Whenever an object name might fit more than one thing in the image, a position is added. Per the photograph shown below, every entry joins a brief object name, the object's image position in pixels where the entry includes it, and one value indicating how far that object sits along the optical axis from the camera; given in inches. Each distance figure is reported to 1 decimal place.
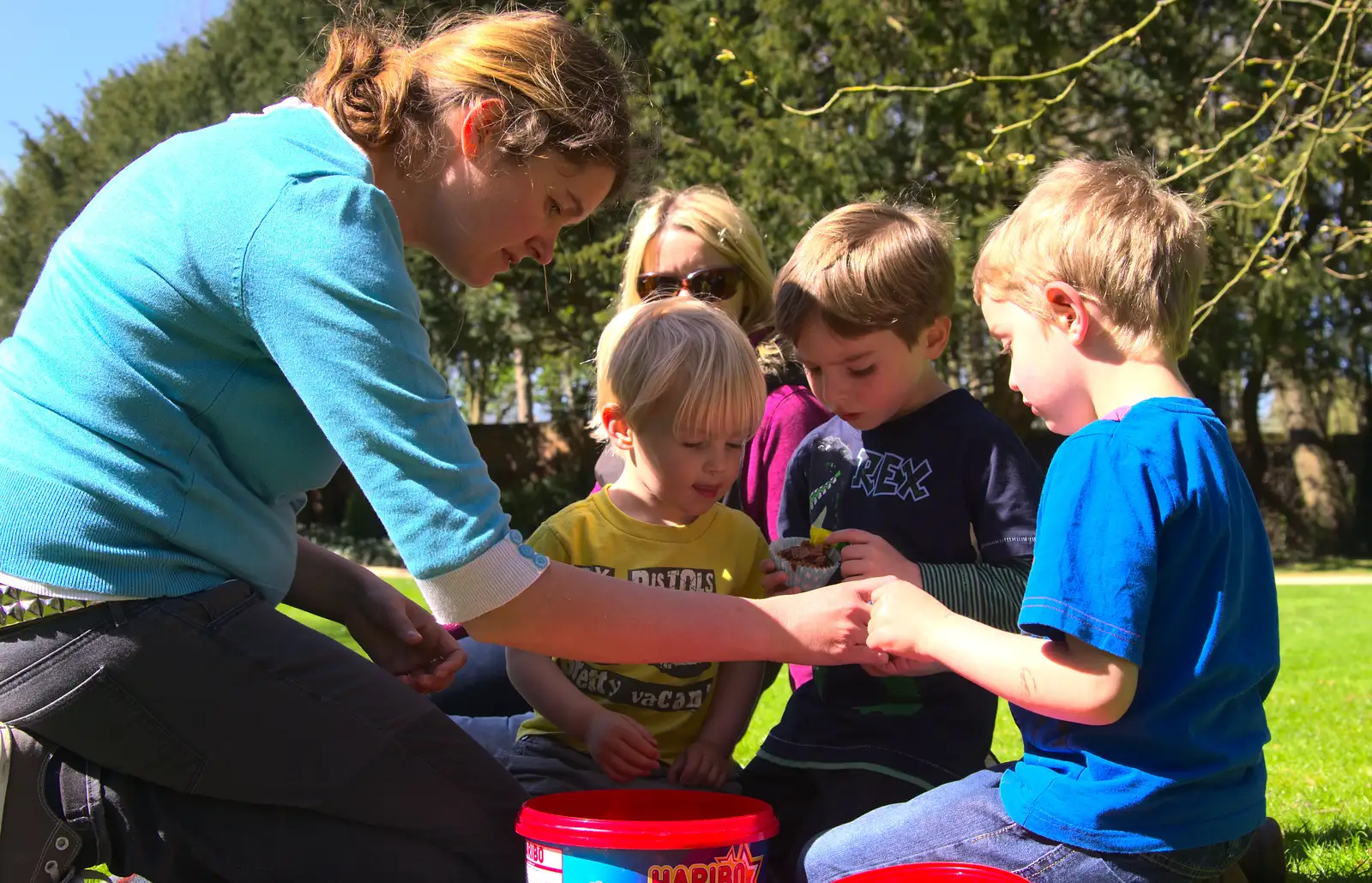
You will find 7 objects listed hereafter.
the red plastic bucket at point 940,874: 79.1
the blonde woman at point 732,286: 153.7
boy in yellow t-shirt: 120.3
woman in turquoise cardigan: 86.1
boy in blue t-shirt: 83.0
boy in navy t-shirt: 115.3
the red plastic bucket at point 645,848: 85.8
